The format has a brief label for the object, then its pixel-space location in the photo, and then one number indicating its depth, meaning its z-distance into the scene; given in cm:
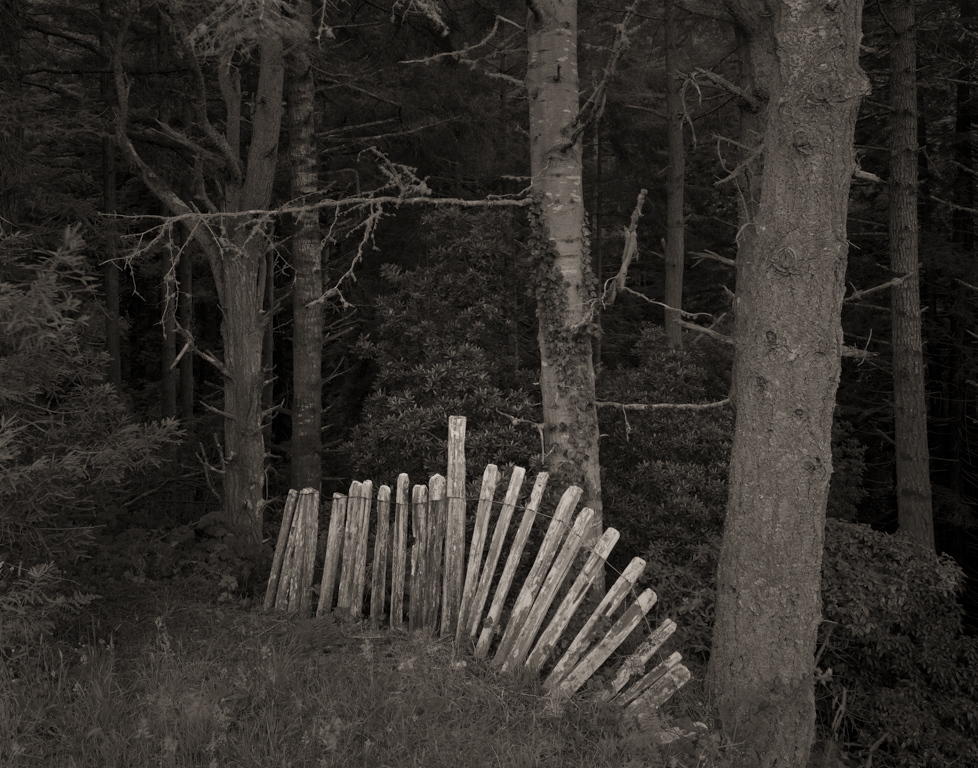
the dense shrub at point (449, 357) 978
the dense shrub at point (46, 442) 498
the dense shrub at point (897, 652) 853
